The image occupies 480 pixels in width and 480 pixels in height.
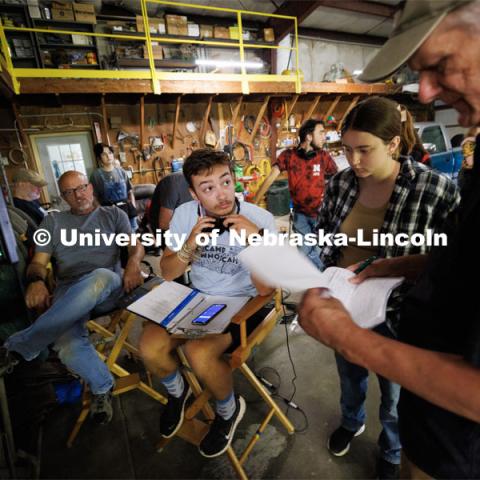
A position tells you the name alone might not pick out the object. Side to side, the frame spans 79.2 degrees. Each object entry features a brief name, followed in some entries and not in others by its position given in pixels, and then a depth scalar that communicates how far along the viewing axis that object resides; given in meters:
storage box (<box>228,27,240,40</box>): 7.41
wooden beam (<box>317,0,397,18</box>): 7.25
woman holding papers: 1.30
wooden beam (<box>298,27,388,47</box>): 8.71
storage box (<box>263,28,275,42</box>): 7.96
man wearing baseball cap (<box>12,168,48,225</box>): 3.62
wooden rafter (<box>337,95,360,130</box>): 8.73
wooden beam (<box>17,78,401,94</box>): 4.63
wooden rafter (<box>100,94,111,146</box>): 5.82
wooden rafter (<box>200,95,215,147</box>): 6.55
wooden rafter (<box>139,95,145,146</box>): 5.77
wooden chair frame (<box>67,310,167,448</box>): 1.95
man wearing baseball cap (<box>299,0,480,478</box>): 0.57
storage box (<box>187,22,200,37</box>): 7.33
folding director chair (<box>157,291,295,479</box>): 1.48
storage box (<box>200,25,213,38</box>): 7.47
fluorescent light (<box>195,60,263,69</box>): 6.00
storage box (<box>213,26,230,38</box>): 7.58
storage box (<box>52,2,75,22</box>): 6.17
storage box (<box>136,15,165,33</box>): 6.80
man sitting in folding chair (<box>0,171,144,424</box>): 1.82
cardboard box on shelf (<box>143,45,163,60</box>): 6.99
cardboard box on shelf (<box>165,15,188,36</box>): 7.06
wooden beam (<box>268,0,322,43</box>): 6.77
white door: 6.04
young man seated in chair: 1.55
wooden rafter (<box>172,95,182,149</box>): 6.17
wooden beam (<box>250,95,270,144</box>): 7.14
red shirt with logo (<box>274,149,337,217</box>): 3.46
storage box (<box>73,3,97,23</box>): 6.29
